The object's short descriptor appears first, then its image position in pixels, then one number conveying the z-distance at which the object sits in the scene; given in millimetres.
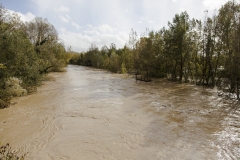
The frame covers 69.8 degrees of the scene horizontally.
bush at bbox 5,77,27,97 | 12707
